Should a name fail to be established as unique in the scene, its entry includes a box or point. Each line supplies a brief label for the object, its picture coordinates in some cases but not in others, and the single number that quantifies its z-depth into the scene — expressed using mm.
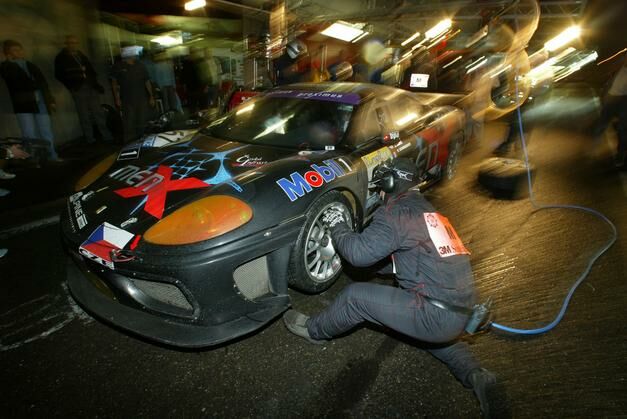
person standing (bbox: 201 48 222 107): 9219
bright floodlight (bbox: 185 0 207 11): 8336
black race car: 1870
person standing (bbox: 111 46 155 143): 6285
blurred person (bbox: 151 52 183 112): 8750
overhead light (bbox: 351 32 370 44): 11795
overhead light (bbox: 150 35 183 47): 11039
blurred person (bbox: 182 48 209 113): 9156
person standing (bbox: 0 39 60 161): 5043
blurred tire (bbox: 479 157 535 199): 4547
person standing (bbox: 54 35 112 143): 6113
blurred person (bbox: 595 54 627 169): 5160
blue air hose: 2305
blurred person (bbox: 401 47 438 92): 6777
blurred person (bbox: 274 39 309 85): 7652
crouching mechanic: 1796
